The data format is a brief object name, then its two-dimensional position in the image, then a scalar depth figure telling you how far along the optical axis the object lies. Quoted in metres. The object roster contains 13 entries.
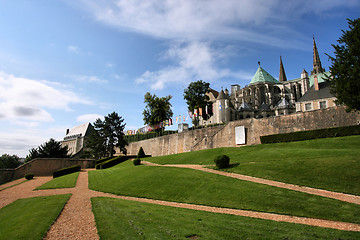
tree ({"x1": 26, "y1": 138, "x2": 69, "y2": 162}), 44.06
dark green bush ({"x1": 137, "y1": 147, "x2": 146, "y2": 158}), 43.03
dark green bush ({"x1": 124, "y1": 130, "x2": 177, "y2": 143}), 54.11
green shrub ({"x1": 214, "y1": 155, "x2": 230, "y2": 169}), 20.61
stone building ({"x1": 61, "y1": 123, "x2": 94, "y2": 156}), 85.19
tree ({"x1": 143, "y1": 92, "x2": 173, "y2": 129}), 56.16
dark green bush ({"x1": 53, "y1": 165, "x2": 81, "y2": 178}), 32.95
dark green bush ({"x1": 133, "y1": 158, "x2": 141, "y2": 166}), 31.72
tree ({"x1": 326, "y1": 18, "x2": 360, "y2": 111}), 21.09
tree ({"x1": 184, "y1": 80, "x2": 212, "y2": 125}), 55.88
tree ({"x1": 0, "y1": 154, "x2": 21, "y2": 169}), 64.86
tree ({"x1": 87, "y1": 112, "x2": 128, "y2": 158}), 50.38
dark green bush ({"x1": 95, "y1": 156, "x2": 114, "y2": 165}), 44.41
